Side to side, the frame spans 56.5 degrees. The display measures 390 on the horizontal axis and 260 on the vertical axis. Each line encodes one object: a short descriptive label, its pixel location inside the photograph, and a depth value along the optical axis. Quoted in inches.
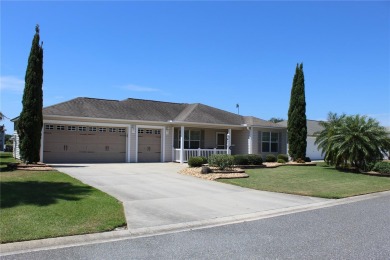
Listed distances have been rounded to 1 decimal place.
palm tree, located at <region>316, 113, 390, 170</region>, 798.5
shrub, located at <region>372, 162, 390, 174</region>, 794.1
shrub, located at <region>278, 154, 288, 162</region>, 1006.7
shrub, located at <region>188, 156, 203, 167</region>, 789.2
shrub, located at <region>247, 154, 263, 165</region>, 831.7
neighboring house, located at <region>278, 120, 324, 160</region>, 1283.2
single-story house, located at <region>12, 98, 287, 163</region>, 877.2
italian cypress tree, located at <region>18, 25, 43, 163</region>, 687.1
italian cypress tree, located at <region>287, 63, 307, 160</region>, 989.8
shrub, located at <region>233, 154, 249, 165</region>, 817.2
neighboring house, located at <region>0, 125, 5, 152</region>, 1826.6
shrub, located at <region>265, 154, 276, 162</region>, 1001.0
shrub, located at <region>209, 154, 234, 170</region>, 700.7
